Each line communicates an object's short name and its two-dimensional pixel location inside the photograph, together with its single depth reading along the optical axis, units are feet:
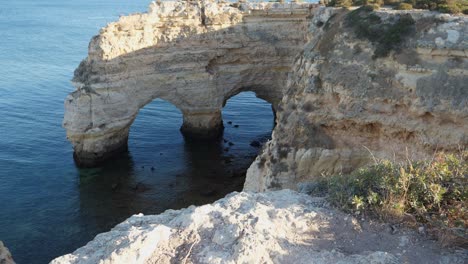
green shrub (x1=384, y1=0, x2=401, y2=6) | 76.99
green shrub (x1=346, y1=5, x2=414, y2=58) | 61.67
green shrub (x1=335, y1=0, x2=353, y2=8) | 76.80
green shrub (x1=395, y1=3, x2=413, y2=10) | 70.47
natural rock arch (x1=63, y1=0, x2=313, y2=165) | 102.17
